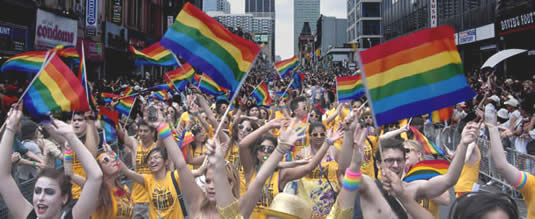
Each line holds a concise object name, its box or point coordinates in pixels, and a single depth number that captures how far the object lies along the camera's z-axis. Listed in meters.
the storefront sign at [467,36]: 33.38
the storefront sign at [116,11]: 34.31
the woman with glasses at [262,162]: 5.33
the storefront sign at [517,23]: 22.98
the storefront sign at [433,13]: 36.38
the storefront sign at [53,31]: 24.08
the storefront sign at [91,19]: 28.25
